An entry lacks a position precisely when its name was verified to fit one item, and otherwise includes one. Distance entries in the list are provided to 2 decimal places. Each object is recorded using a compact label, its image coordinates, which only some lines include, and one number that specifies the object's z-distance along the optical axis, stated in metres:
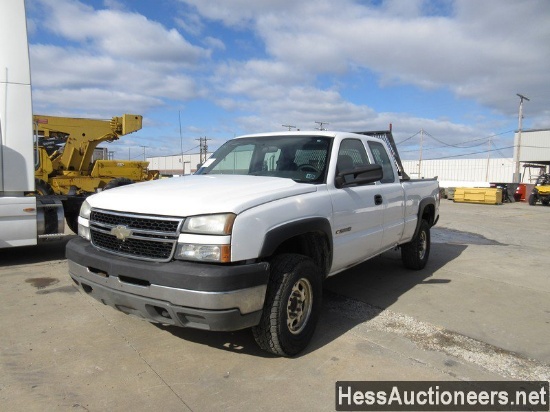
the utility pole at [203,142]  27.68
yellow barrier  24.91
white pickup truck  2.83
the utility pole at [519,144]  34.31
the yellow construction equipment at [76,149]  13.05
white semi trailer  5.81
